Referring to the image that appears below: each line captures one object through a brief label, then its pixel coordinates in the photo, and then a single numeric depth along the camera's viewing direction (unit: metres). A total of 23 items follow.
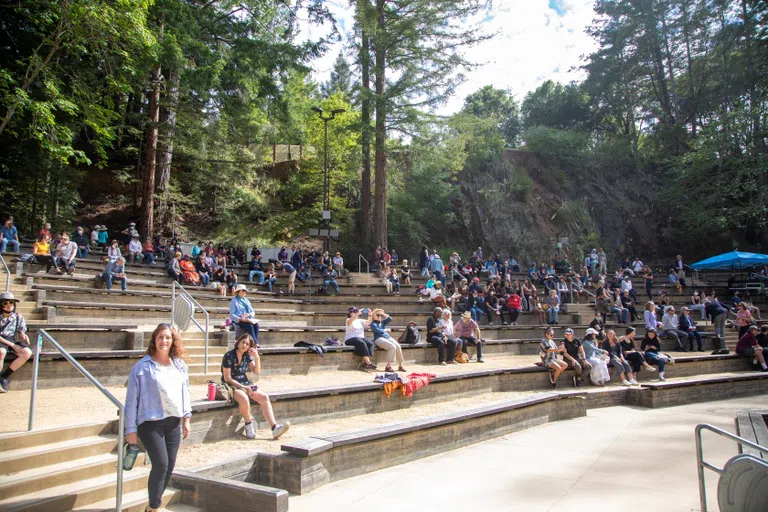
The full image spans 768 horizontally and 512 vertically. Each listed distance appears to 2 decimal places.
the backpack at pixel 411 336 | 12.78
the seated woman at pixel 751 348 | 14.14
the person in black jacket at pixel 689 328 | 16.59
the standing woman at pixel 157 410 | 4.02
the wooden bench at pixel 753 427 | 6.93
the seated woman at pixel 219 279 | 15.89
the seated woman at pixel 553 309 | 17.78
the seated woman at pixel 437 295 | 16.06
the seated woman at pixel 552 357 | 11.64
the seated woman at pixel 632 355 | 12.70
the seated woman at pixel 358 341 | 11.02
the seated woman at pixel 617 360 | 12.30
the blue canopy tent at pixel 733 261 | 22.56
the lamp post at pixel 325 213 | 21.62
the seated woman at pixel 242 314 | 10.03
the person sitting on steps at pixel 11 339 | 6.80
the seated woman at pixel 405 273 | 20.45
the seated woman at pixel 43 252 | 13.71
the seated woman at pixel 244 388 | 6.55
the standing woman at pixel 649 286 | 21.77
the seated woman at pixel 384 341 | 10.83
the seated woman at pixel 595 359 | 11.99
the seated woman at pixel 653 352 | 12.59
